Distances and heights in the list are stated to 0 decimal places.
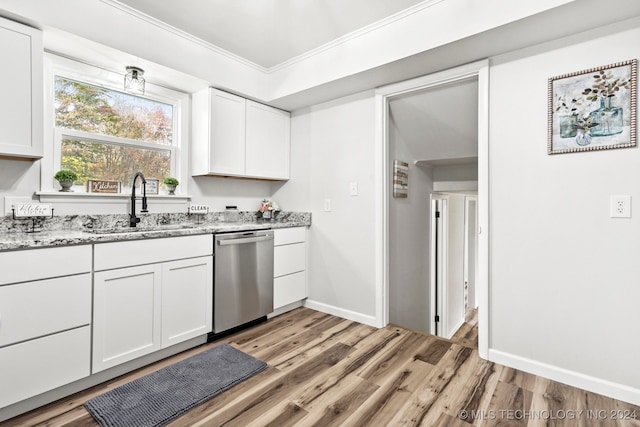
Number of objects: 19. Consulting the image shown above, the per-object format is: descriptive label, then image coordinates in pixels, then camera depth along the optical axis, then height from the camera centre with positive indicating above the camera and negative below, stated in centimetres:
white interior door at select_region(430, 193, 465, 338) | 379 -62
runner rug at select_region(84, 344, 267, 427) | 164 -103
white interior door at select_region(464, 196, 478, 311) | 464 -54
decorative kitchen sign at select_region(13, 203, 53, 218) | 202 +3
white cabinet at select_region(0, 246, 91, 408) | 157 -56
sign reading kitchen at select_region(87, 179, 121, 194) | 241 +22
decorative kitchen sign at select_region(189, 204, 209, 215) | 297 +5
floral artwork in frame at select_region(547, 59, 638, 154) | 178 +64
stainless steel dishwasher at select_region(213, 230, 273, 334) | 254 -54
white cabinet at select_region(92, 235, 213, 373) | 191 -57
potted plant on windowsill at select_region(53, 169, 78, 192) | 221 +26
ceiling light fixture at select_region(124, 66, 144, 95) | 245 +106
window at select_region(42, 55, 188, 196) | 233 +72
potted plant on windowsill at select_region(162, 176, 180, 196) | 281 +28
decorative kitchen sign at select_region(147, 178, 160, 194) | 275 +26
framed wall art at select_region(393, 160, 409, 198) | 304 +37
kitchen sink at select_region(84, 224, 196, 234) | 228 -11
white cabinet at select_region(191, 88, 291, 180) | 289 +77
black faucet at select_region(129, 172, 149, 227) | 244 +8
